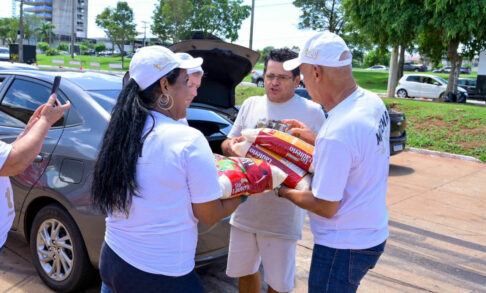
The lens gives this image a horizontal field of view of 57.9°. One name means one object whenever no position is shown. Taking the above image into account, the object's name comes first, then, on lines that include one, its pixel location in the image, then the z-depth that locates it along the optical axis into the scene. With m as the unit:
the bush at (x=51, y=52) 74.47
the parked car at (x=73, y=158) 3.09
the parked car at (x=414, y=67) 60.83
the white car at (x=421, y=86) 24.58
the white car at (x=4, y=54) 36.82
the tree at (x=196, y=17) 50.88
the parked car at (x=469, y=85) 25.08
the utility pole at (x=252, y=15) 27.62
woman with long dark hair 1.70
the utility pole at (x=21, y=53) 34.78
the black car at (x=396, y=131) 8.62
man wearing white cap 1.94
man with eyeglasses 2.83
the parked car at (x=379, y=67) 65.81
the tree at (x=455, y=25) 15.95
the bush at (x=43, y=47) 83.44
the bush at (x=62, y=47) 95.25
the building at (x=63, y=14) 133.88
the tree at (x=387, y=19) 16.92
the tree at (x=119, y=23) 54.38
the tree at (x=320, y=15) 42.88
